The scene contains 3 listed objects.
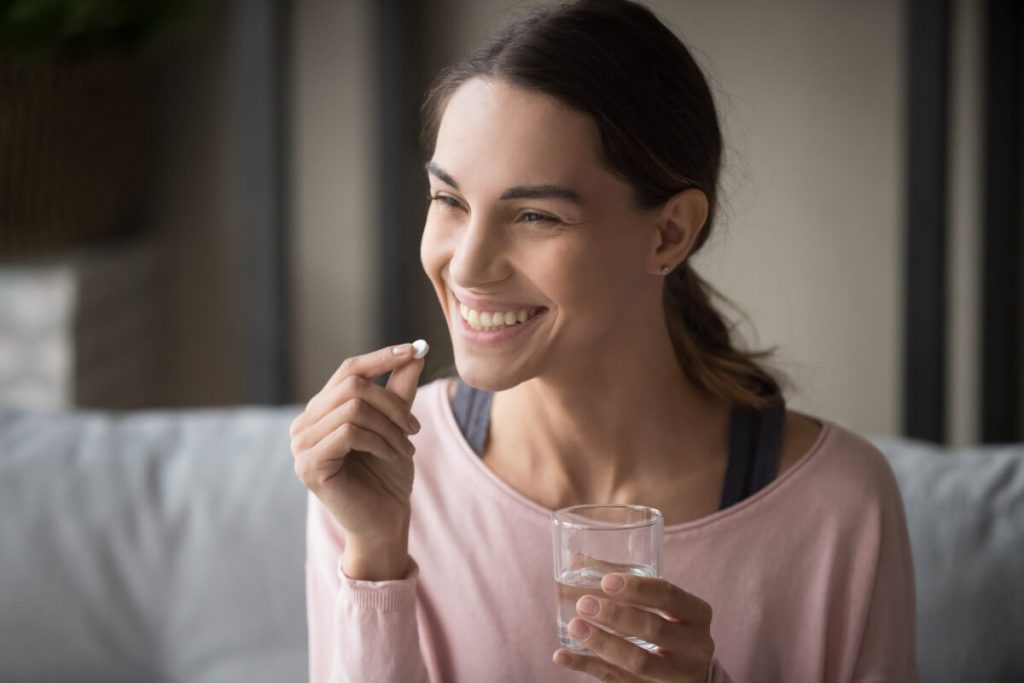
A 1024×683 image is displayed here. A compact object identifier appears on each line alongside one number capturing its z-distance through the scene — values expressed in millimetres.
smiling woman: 1582
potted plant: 2713
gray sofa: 1998
